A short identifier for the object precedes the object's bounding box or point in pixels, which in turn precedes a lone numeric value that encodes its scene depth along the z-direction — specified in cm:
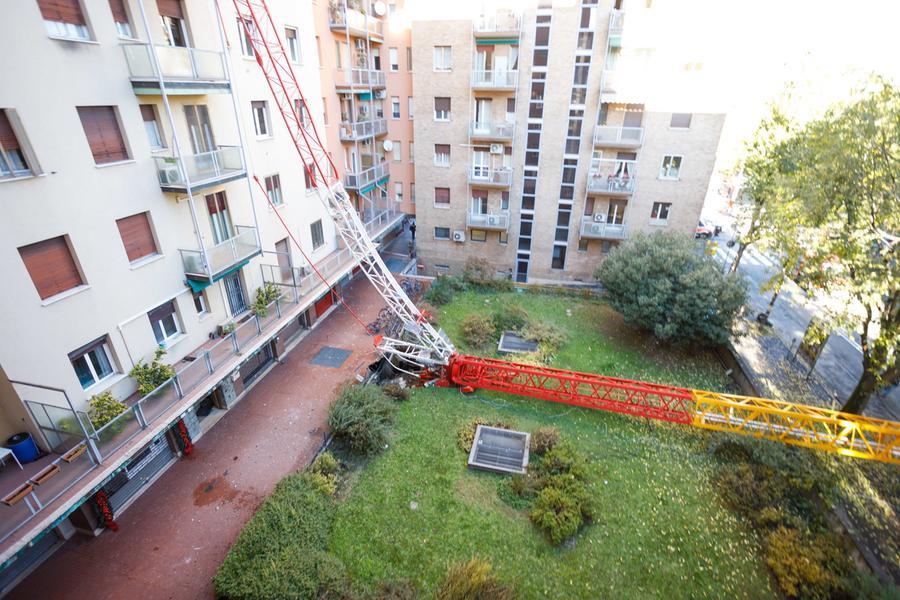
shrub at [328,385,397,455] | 1359
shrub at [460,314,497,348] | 1975
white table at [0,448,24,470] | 884
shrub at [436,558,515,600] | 955
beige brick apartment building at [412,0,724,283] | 2042
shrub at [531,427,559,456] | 1371
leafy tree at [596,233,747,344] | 1720
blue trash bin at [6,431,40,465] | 935
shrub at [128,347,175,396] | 1163
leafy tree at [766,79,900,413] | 1100
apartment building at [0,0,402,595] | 893
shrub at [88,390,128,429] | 1047
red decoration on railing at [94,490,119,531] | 1114
